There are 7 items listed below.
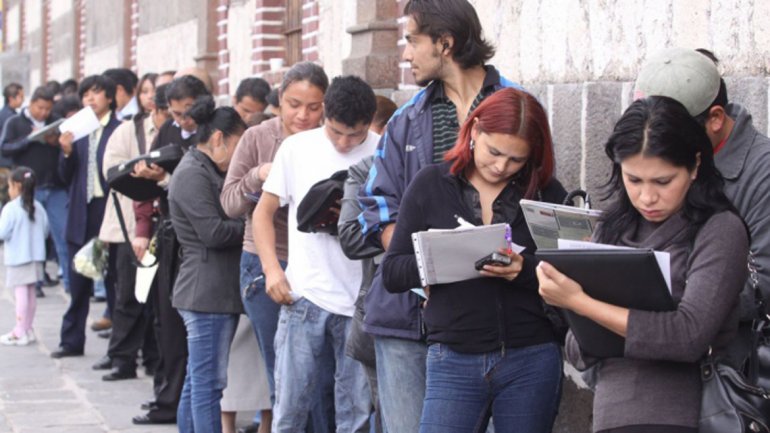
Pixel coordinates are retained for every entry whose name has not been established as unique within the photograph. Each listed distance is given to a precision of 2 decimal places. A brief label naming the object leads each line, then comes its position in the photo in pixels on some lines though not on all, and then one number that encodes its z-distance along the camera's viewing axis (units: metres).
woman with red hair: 4.32
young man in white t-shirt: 5.85
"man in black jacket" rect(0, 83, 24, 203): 17.05
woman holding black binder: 3.57
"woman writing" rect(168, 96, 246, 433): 6.67
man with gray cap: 3.99
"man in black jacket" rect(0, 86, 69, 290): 13.15
